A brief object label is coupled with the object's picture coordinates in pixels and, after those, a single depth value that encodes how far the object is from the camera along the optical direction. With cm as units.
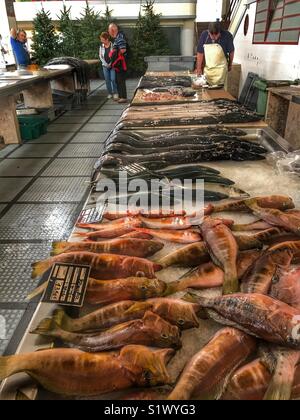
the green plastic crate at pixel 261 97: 583
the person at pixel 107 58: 832
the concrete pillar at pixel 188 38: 1475
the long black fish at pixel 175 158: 244
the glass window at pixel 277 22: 552
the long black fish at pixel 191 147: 263
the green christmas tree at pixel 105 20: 1386
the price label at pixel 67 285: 117
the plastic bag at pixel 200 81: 574
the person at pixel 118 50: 820
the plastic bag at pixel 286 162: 233
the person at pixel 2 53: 989
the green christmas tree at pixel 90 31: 1373
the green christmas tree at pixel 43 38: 1370
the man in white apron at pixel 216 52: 565
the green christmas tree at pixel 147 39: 1388
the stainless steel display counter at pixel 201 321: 92
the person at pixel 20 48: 846
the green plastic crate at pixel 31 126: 594
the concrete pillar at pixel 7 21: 1130
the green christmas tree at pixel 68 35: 1403
